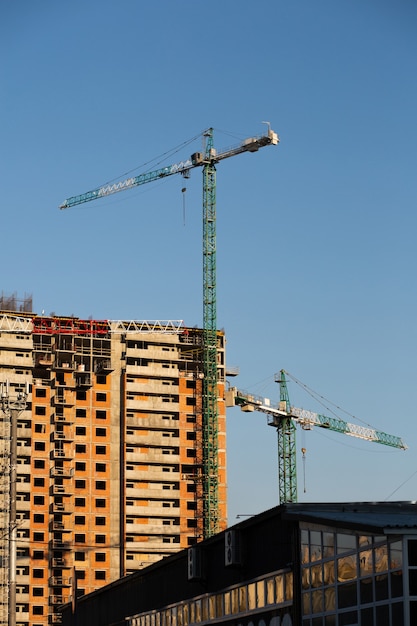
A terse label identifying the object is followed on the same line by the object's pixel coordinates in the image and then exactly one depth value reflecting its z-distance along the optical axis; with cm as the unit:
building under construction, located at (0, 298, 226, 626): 9994
